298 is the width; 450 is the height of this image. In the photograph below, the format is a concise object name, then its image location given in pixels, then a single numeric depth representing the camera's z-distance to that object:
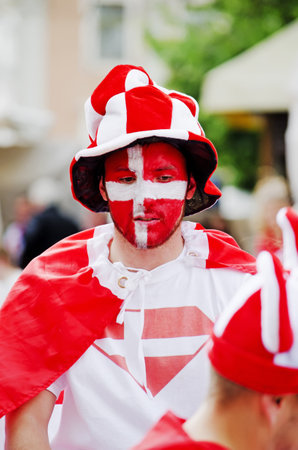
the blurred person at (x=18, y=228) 10.39
